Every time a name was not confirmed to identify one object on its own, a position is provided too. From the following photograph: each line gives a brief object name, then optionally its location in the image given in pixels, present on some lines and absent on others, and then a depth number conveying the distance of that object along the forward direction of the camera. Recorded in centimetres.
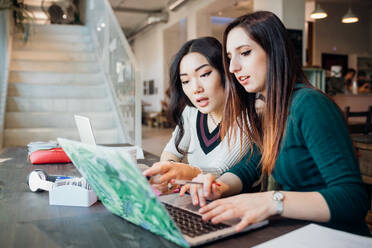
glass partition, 380
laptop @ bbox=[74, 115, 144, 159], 137
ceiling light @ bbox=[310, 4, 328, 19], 675
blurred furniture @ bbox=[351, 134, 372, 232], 290
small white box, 101
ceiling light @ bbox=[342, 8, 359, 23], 718
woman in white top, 139
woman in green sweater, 83
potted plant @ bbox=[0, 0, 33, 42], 555
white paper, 69
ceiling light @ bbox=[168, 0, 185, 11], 928
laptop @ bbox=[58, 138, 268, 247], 63
